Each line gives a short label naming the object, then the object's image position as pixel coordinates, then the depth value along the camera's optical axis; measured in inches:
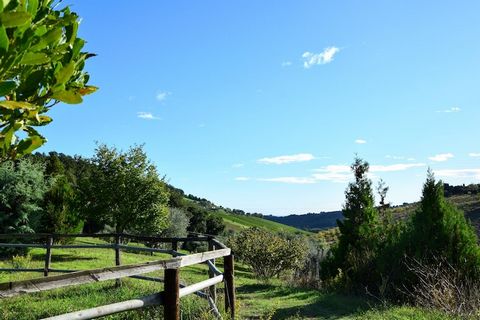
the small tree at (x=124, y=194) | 1130.7
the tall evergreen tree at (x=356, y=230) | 656.5
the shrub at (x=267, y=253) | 757.3
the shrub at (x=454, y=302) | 311.0
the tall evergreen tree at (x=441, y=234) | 470.3
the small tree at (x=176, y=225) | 2123.5
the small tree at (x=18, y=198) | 890.7
